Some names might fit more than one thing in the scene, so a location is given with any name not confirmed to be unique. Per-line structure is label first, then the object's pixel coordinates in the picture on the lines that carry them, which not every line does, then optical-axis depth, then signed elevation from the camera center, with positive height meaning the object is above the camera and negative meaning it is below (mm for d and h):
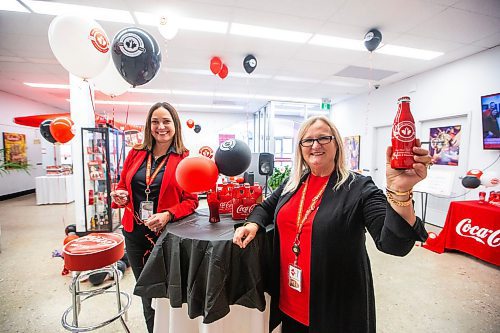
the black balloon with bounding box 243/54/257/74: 3933 +1506
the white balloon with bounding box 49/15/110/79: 1849 +869
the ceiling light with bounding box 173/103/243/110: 8599 +1753
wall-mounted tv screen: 3402 +499
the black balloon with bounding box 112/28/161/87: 1653 +706
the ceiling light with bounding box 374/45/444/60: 3725 +1641
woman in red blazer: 1425 -210
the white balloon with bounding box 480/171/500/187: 3113 -329
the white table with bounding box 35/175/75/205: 6016 -917
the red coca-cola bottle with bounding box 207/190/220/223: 1376 -319
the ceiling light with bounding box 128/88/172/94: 6249 +1673
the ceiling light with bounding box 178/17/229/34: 3006 +1672
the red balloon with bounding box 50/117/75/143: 3162 +323
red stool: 1349 -592
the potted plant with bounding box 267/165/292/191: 3658 -373
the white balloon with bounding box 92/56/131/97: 2452 +758
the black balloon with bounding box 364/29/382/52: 3145 +1534
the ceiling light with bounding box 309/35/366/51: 3430 +1657
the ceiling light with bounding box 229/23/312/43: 3158 +1663
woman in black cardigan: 739 -303
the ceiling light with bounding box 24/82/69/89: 5749 +1667
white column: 3566 +449
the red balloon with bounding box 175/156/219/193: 1232 -105
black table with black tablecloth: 1057 -553
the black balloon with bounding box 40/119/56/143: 3900 +415
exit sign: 7278 +1598
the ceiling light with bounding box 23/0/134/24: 2680 +1665
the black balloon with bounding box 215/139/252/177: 1352 -19
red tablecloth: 2777 -969
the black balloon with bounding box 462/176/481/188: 3207 -372
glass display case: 3656 -380
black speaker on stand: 2388 -92
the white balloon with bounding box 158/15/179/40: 2619 +1422
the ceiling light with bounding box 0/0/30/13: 2631 +1658
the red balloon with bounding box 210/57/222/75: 4055 +1517
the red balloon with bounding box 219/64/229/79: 4152 +1434
